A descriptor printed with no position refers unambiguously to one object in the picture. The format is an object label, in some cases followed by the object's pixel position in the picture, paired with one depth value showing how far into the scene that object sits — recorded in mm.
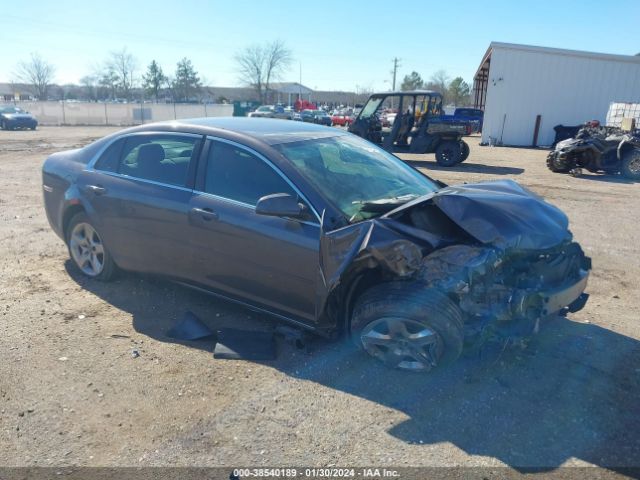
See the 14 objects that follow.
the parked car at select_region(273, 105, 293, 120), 37031
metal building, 24078
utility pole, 85725
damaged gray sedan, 3086
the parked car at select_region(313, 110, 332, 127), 37244
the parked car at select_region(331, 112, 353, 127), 37156
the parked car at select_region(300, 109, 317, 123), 37056
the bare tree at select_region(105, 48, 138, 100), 83750
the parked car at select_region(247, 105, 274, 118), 37375
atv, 13115
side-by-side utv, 14984
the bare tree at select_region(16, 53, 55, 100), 82125
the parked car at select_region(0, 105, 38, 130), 30500
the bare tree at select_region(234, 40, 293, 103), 80250
